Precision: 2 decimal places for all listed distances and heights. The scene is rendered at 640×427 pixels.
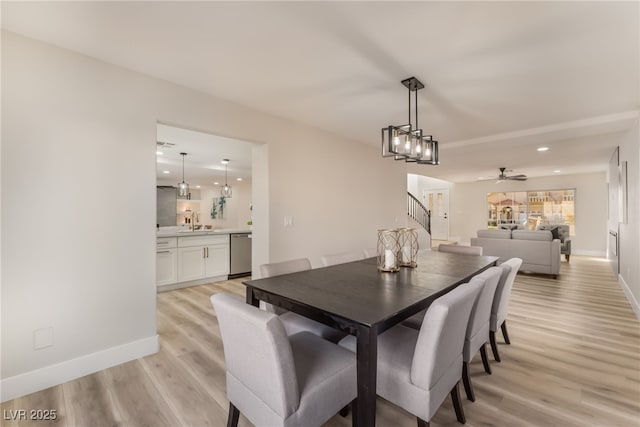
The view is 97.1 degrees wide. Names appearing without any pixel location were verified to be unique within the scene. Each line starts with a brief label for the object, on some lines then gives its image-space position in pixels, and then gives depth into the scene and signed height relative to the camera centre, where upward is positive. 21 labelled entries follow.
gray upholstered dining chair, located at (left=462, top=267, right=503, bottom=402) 1.75 -0.71
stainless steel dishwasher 5.09 -0.80
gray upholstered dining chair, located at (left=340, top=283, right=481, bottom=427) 1.27 -0.74
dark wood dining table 1.22 -0.47
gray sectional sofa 5.11 -0.67
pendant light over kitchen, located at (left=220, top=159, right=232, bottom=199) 7.23 +0.56
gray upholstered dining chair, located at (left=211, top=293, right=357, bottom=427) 1.12 -0.74
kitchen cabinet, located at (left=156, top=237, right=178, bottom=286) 4.20 -0.74
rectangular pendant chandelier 2.24 +0.59
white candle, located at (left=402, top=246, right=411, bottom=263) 2.48 -0.37
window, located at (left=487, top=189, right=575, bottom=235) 8.45 +0.13
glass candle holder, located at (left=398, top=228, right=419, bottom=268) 2.43 -0.32
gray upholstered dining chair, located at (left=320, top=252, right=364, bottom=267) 2.63 -0.45
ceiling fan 7.32 +0.93
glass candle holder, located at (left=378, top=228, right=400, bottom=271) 2.24 -0.32
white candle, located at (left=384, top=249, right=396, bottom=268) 2.23 -0.37
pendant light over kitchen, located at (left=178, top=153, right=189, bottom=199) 6.11 +0.49
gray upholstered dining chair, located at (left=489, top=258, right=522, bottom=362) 2.23 -0.72
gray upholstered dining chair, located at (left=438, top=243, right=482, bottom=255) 3.28 -0.45
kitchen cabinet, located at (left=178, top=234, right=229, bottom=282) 4.45 -0.75
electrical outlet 1.96 -0.89
